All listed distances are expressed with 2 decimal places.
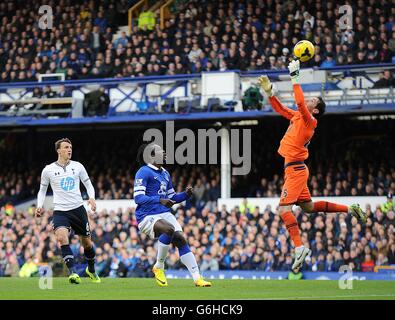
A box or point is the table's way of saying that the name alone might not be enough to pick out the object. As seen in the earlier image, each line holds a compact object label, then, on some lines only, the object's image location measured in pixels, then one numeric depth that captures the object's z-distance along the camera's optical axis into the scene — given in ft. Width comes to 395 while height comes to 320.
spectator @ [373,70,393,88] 91.20
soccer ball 52.80
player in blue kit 51.03
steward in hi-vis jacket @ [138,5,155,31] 113.70
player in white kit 56.34
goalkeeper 51.42
